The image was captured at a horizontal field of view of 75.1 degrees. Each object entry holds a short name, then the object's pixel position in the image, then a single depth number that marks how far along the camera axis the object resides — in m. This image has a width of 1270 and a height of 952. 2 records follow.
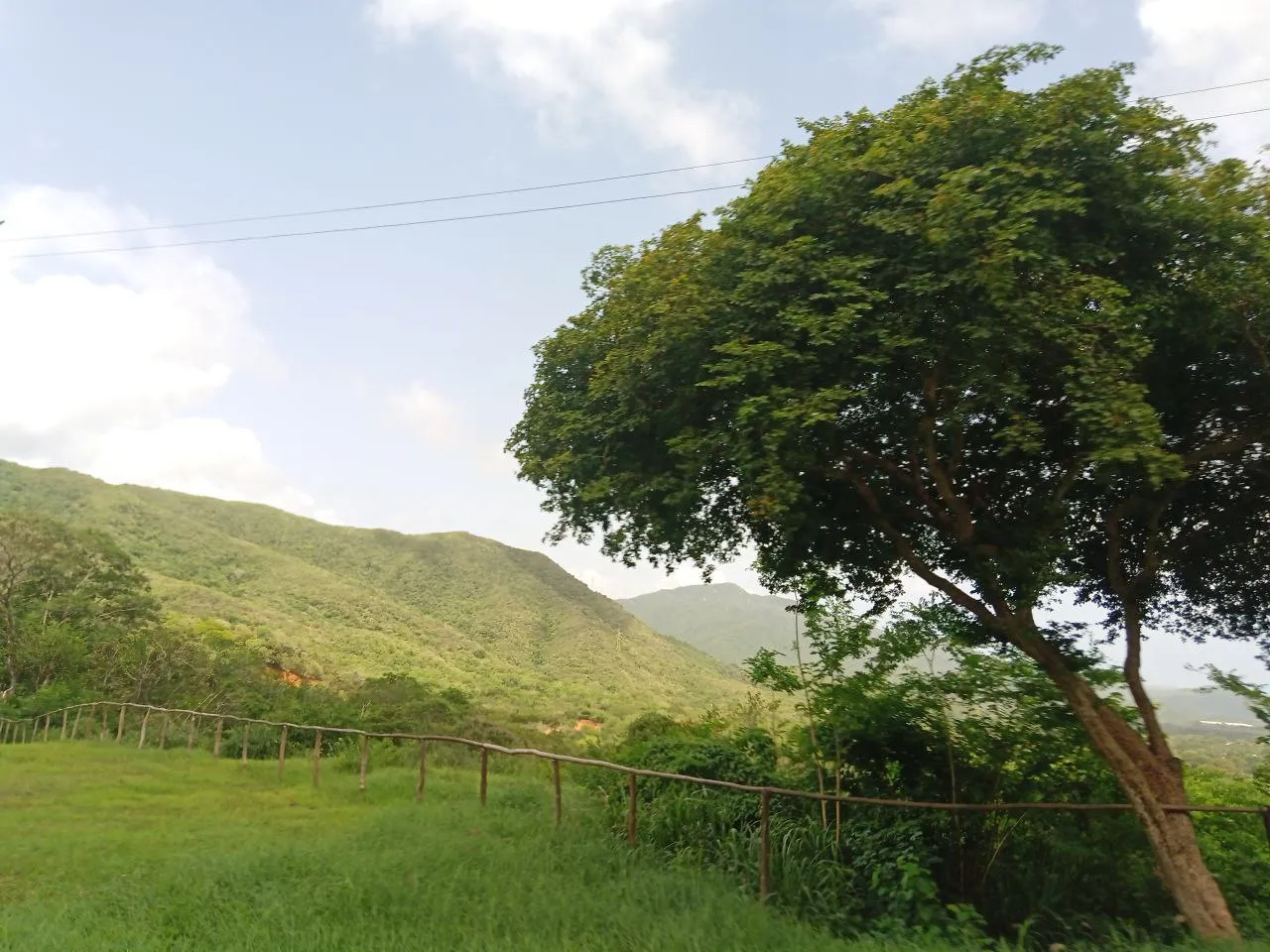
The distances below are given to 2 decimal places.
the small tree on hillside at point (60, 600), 37.75
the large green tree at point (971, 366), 8.13
